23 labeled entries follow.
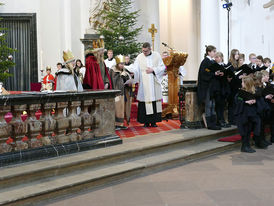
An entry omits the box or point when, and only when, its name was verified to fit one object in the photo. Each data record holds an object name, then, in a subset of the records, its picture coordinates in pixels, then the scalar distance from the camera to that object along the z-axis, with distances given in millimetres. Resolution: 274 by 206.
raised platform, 4668
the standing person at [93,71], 7484
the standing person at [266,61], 10588
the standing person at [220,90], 8270
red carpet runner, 8084
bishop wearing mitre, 6453
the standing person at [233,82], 8703
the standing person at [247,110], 7176
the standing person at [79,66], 10719
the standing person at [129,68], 9092
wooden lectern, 10188
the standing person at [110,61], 9723
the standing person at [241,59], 9070
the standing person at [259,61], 9758
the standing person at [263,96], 7340
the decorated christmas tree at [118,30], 13156
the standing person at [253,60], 9512
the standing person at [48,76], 12662
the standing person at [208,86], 8312
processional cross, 14766
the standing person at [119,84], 8742
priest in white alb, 8938
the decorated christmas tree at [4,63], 13219
